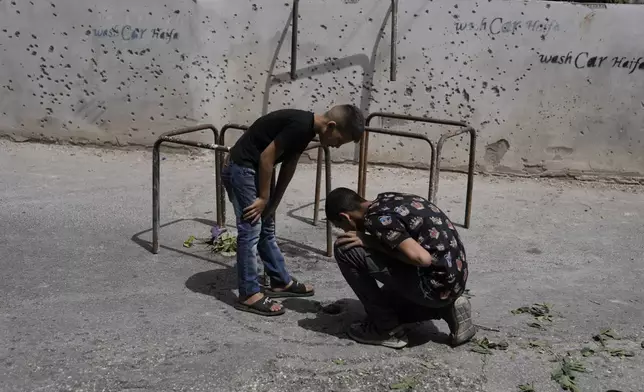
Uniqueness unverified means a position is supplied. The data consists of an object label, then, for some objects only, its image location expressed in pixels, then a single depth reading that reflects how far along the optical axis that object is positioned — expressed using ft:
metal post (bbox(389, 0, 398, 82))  21.16
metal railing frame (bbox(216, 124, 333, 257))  14.61
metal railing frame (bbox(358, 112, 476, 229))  15.51
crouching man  10.64
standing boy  11.54
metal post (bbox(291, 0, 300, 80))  21.57
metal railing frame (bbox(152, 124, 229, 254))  14.42
